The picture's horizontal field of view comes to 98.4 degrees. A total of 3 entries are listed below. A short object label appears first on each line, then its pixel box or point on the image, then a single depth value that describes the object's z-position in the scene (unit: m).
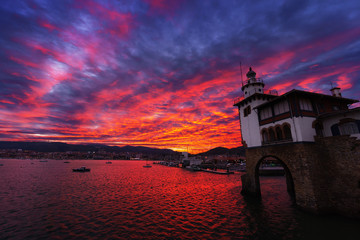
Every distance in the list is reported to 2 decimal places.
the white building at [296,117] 18.77
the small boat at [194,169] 91.05
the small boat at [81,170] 83.94
